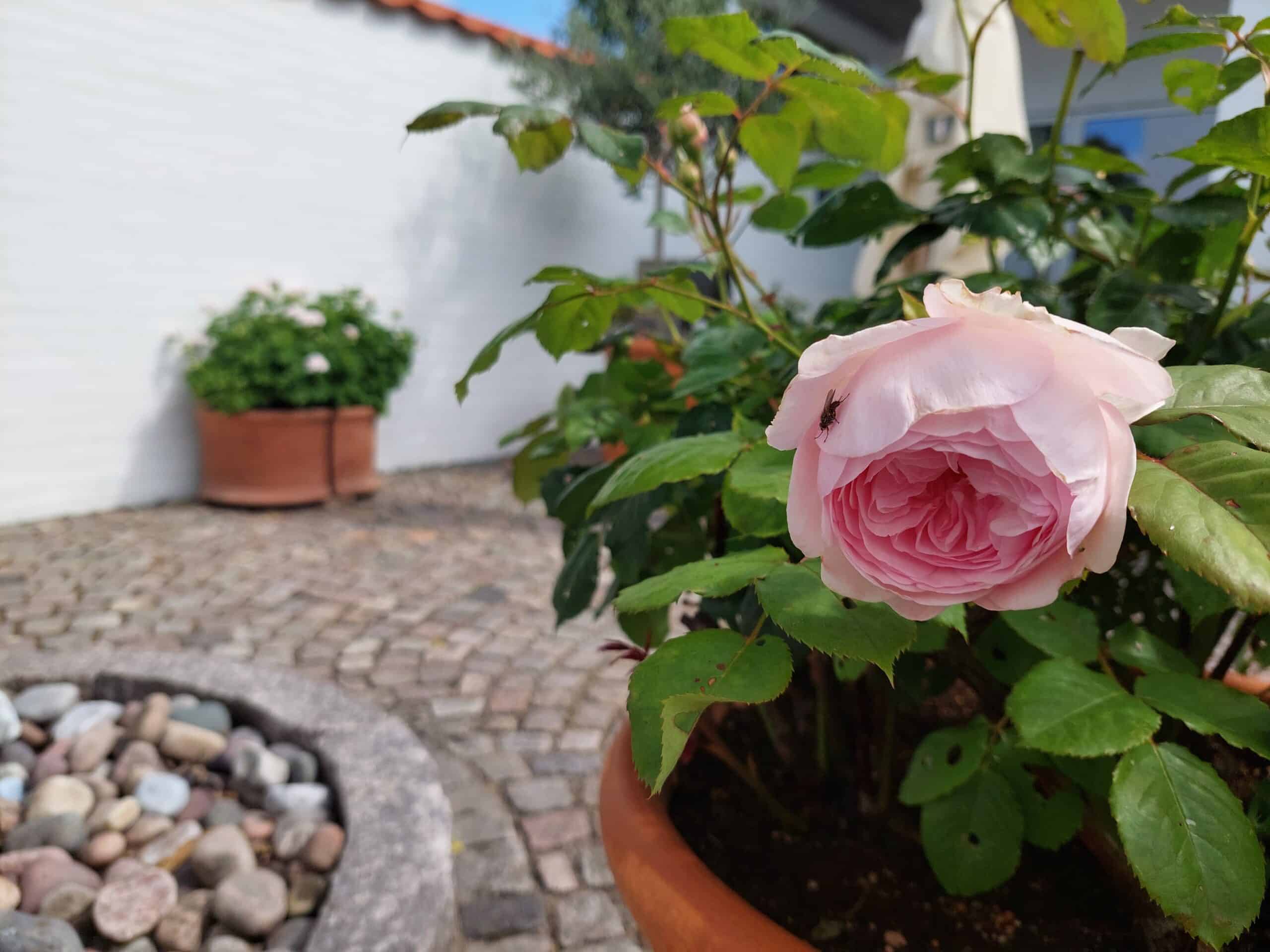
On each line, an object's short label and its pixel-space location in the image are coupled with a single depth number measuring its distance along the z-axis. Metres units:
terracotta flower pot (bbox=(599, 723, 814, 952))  0.65
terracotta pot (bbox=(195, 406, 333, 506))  4.11
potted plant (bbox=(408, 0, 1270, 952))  0.39
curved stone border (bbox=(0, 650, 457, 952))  1.21
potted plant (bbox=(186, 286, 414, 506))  4.09
